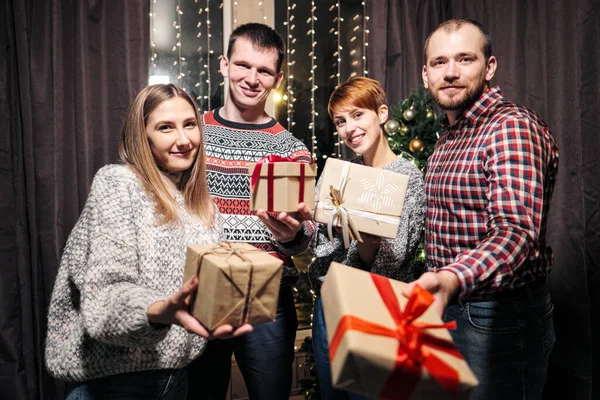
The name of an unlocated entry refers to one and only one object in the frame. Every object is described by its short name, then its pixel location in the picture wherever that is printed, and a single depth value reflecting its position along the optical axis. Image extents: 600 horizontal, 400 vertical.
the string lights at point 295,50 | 3.08
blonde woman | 1.15
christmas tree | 2.62
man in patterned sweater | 1.93
